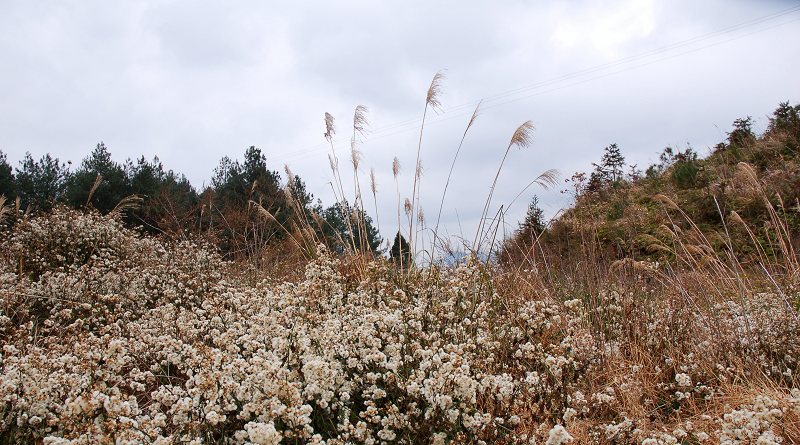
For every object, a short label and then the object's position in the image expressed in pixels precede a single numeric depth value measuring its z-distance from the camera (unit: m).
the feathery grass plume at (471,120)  6.62
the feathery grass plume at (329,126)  7.31
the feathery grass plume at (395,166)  6.90
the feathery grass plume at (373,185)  6.90
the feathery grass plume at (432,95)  6.69
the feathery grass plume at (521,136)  6.23
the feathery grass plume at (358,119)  7.24
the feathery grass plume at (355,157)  6.92
